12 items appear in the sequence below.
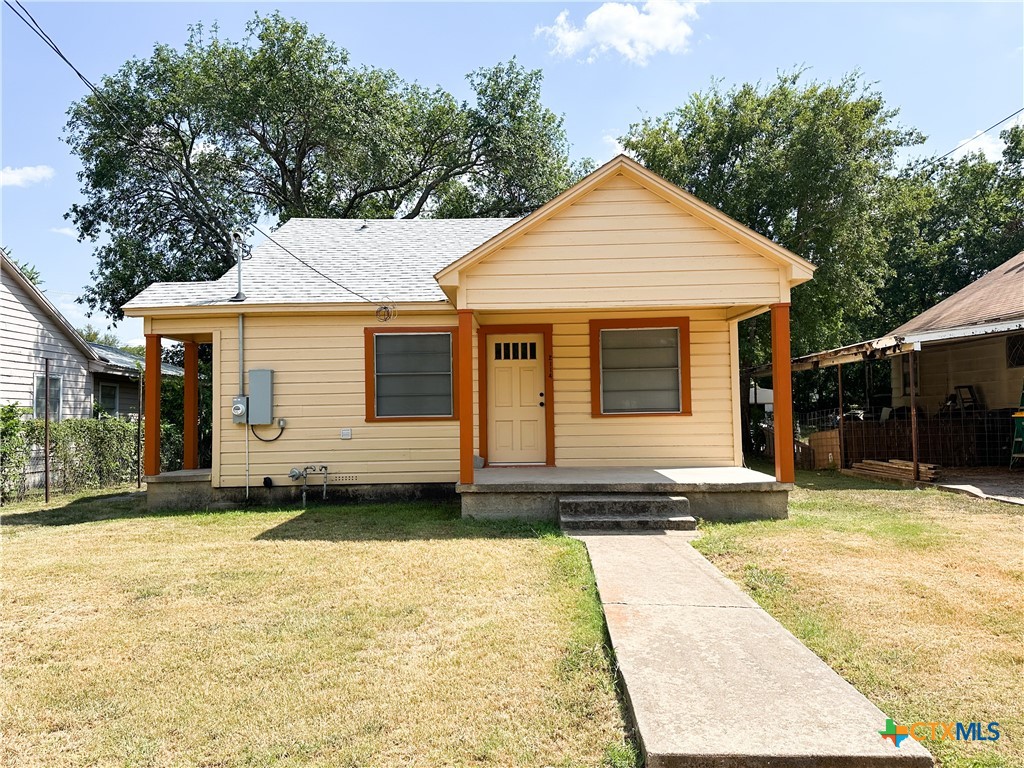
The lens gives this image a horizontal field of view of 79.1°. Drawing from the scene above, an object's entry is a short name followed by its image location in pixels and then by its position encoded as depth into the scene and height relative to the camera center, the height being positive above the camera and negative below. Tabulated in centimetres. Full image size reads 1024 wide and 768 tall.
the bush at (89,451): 1102 -70
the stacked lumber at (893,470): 1011 -128
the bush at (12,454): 979 -61
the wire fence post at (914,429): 977 -51
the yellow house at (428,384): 893 +33
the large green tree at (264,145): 1836 +851
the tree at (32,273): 2802 +658
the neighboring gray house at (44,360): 1235 +119
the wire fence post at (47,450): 959 -54
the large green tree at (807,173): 1428 +546
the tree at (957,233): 2261 +609
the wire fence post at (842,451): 1256 -106
